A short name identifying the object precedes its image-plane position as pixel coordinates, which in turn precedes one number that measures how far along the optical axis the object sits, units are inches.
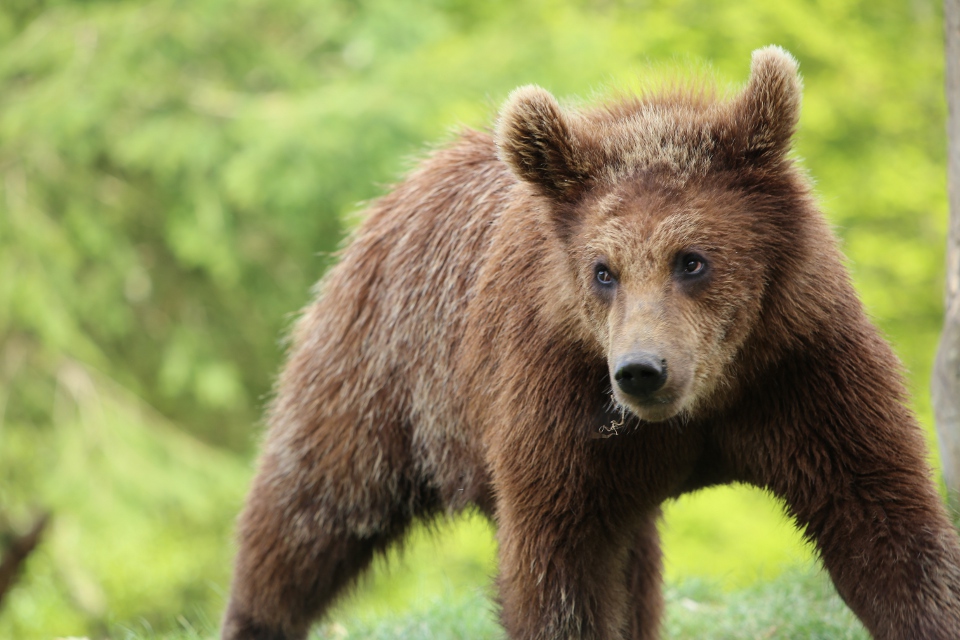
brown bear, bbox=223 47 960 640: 296.4
